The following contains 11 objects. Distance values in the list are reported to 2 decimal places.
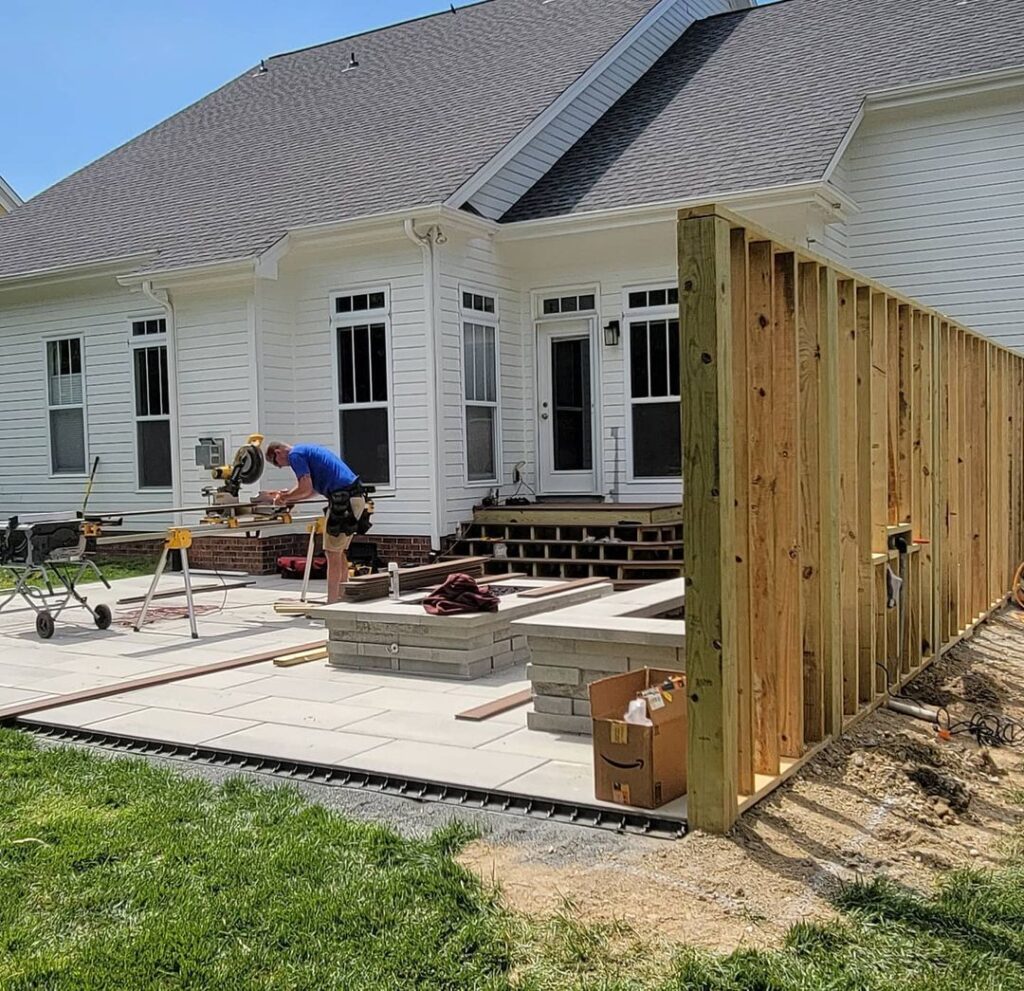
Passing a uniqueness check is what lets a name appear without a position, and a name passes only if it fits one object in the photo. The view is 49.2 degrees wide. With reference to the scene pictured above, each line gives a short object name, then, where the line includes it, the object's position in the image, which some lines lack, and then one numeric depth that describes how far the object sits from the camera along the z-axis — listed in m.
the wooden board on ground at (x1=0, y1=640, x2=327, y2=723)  6.39
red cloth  7.15
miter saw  9.41
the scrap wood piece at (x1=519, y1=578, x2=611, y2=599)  8.11
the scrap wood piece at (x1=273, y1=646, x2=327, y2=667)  7.64
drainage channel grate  4.30
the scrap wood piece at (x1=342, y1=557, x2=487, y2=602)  8.02
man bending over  9.21
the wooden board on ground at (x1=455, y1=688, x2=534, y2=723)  5.97
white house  11.71
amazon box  4.36
